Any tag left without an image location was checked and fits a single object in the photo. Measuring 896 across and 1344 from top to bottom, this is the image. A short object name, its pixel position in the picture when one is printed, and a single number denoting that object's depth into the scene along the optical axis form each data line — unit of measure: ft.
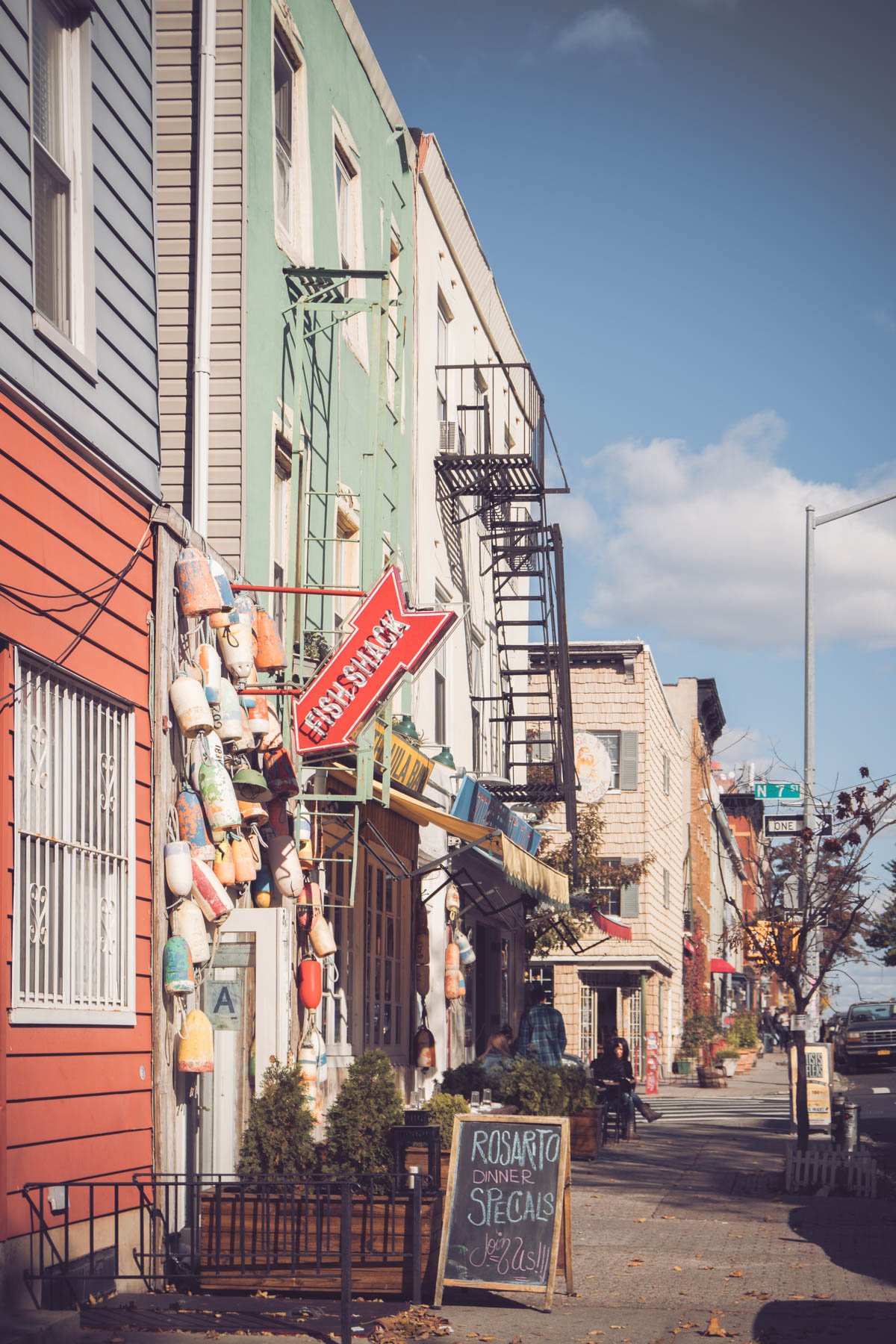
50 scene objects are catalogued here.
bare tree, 52.65
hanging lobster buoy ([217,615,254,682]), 34.37
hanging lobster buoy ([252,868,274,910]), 36.70
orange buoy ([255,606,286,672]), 36.52
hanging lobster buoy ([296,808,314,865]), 38.70
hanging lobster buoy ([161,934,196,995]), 29.73
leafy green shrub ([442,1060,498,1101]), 52.08
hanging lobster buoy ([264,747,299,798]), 37.01
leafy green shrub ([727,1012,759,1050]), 162.61
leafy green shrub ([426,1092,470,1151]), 32.63
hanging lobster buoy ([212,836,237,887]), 32.94
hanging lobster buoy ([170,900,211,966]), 30.30
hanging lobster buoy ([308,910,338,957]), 40.22
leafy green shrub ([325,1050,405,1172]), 30.45
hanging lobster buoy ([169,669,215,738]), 30.94
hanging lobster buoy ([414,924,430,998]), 58.44
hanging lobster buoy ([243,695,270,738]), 34.96
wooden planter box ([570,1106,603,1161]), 57.41
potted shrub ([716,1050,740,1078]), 136.15
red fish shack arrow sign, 35.58
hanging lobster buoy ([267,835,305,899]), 36.99
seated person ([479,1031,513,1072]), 58.59
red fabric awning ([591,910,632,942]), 84.48
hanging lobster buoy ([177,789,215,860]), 31.35
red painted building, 23.91
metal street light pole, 61.05
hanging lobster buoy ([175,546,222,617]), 31.65
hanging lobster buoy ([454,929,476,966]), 64.90
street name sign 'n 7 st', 66.44
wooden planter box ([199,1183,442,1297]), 27.71
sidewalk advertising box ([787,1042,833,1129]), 53.83
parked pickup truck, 128.47
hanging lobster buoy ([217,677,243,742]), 33.45
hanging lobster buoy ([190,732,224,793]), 32.24
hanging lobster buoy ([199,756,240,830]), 32.19
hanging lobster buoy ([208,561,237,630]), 33.96
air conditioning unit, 66.08
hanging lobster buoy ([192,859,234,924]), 31.37
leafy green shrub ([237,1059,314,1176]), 29.78
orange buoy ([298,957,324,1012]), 38.40
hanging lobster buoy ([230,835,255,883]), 33.63
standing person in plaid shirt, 55.98
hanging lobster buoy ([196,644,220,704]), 32.86
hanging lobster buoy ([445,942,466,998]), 61.67
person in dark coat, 66.85
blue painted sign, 48.32
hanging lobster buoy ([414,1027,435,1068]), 56.13
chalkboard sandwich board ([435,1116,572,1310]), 28.30
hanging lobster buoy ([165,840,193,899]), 30.27
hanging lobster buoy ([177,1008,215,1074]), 30.04
